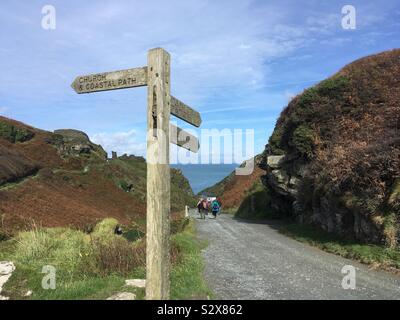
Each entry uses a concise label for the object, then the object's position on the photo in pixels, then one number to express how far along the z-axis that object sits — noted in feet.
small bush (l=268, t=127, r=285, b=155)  86.84
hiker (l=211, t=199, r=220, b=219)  101.71
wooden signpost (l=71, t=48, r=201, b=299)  18.01
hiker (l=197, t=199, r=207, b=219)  98.37
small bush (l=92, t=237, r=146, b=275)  32.09
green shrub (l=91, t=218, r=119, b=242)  68.13
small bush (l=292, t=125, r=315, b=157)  71.67
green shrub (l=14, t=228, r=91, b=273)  35.55
